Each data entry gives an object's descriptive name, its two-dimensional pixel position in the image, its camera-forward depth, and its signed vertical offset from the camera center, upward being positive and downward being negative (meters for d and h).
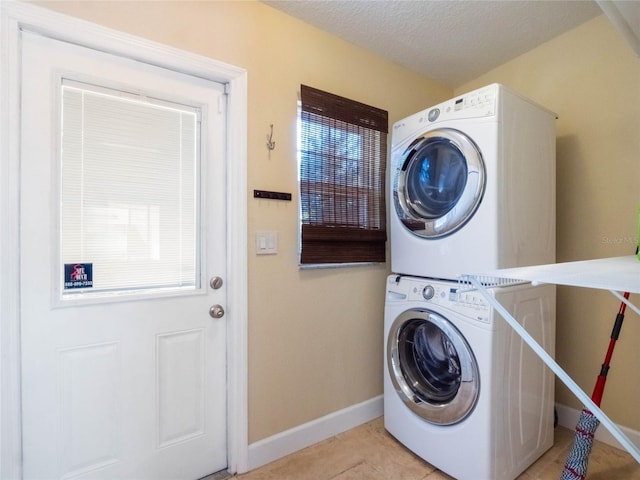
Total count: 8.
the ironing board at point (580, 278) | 0.65 -0.08
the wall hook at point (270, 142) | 1.68 +0.51
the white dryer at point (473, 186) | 1.44 +0.27
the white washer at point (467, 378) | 1.39 -0.68
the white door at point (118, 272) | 1.23 -0.14
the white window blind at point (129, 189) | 1.29 +0.22
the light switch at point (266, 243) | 1.65 -0.02
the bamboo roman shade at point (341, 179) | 1.78 +0.36
